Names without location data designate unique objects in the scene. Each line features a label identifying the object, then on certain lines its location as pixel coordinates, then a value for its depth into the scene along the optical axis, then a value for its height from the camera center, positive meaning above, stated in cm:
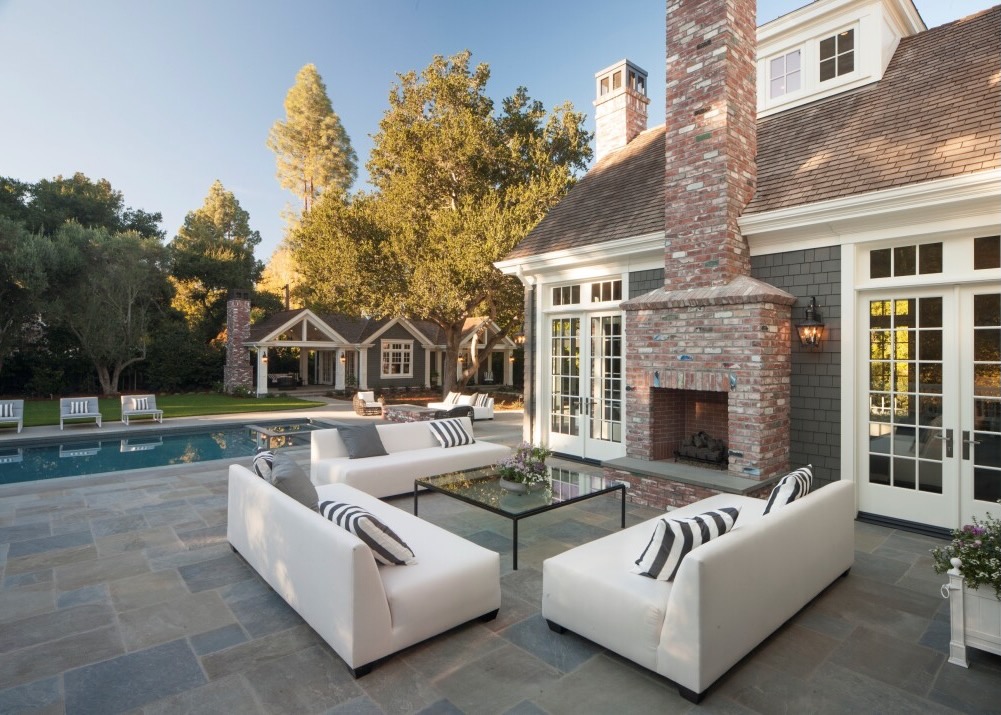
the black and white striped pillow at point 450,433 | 720 -103
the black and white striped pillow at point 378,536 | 307 -105
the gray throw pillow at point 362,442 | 643 -102
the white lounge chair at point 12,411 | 1109 -110
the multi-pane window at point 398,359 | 2408 -1
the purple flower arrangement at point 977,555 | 274 -105
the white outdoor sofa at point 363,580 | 277 -131
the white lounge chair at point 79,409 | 1171 -114
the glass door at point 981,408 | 470 -45
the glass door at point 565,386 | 836 -45
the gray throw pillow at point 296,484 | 388 -93
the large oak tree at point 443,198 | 1409 +454
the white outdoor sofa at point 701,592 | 258 -130
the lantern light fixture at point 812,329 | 556 +31
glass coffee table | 446 -126
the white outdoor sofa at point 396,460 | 607 -124
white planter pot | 283 -142
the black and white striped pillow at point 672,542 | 286 -100
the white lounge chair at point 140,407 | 1268 -116
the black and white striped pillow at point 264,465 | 430 -88
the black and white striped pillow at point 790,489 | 364 -93
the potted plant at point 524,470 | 492 -105
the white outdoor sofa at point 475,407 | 1348 -123
